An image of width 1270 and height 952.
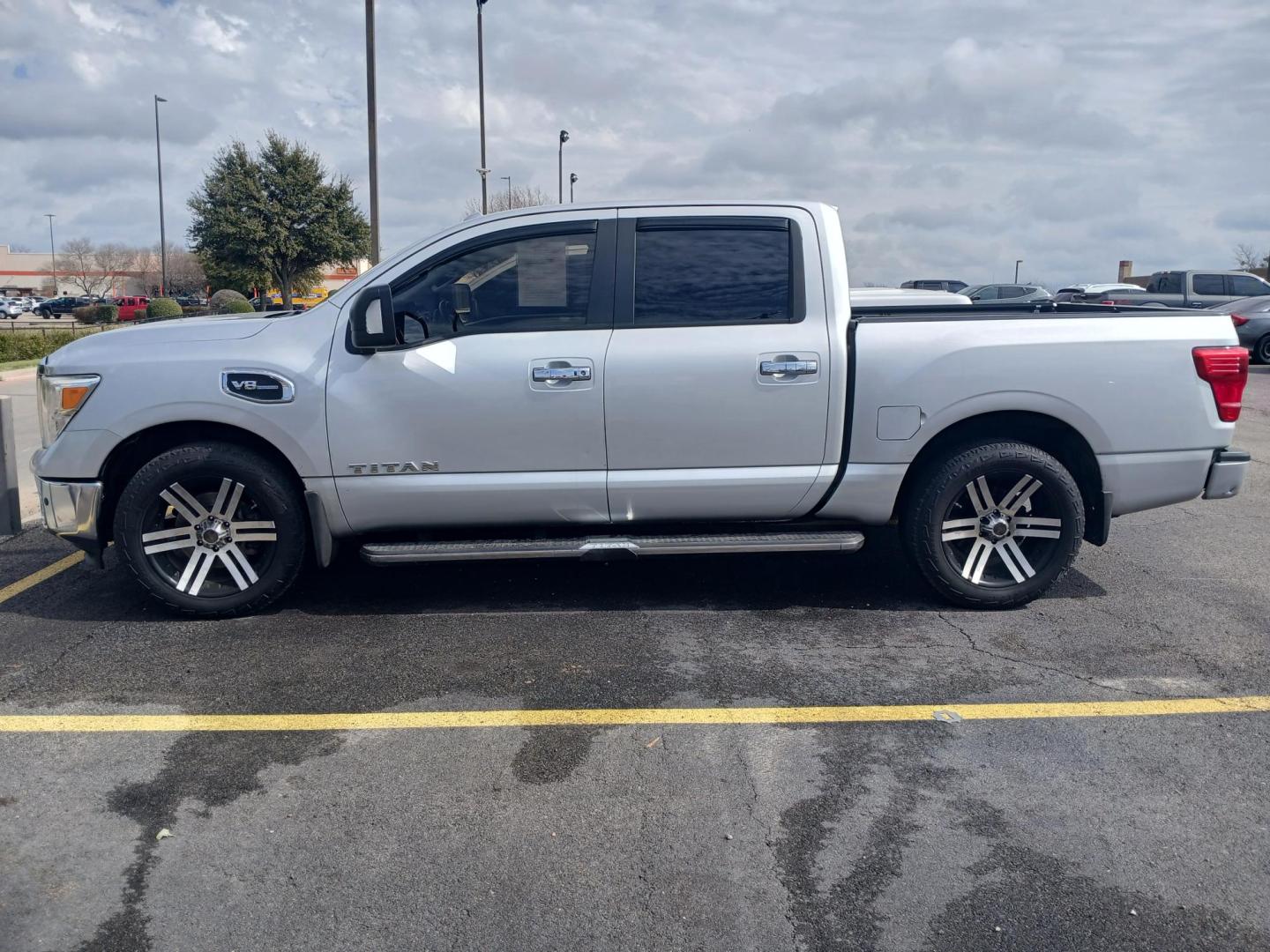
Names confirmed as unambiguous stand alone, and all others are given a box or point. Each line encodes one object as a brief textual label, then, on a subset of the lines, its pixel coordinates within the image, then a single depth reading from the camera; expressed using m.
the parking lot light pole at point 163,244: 54.53
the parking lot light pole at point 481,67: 30.69
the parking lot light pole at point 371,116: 18.45
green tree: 42.09
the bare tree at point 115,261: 88.31
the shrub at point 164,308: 43.06
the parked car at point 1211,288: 24.12
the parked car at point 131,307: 53.85
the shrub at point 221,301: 33.38
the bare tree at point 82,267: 91.25
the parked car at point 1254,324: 20.53
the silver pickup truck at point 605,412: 5.19
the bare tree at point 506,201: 43.09
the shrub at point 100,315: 49.09
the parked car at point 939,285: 43.80
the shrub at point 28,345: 22.45
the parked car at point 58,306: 59.89
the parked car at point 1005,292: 32.78
